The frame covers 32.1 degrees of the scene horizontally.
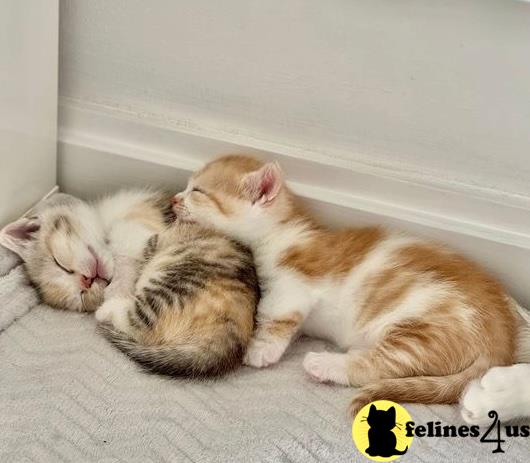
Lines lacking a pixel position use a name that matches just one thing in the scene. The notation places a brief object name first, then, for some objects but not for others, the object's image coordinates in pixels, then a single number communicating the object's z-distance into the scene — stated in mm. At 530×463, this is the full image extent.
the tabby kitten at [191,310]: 441
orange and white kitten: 437
